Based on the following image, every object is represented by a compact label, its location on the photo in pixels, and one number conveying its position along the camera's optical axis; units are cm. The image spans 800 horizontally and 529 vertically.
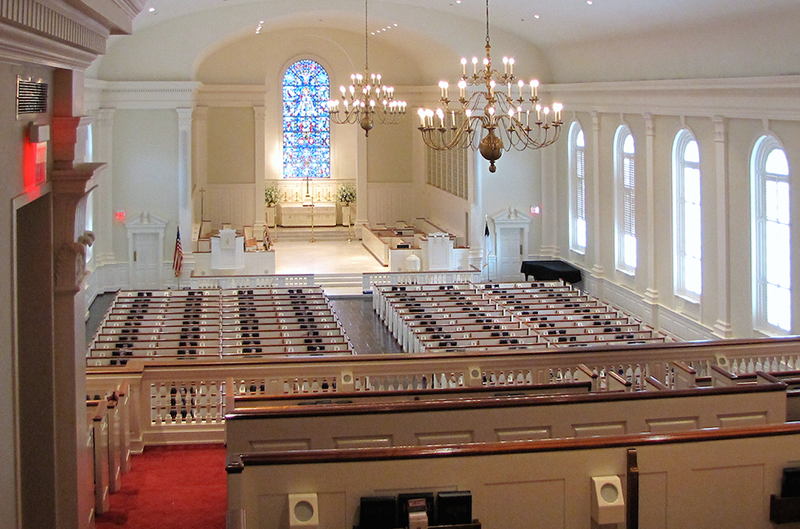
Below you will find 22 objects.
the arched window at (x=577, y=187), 2327
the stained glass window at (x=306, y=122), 3123
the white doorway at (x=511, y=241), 2472
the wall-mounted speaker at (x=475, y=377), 866
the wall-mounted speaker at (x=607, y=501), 503
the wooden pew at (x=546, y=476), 491
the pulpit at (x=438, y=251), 2428
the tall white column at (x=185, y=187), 2366
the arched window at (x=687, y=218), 1761
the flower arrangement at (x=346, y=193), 3108
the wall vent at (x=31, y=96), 447
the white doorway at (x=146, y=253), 2345
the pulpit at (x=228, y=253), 2384
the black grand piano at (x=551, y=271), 2286
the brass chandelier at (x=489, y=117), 1030
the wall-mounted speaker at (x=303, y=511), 482
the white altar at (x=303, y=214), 3089
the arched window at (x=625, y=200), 2033
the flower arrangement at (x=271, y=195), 3078
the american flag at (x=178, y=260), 2170
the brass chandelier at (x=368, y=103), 1777
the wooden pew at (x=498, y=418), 588
